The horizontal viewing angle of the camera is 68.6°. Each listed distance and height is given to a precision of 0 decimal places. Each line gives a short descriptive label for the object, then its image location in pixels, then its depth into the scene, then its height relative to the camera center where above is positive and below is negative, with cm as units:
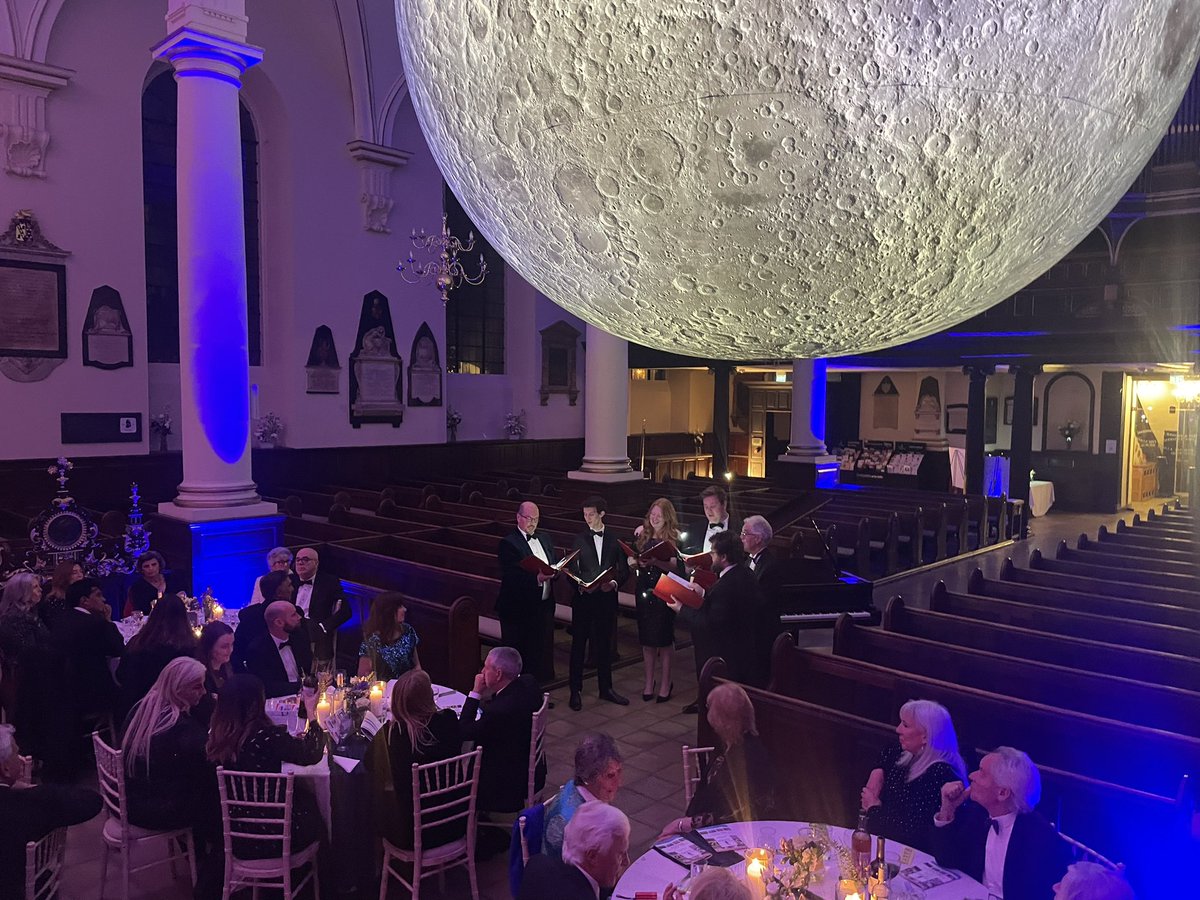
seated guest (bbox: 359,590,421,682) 499 -125
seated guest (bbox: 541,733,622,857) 330 -136
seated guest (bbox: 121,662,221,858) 384 -150
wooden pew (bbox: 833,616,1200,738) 421 -134
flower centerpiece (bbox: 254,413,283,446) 1357 -13
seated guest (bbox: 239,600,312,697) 487 -130
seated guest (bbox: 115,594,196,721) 462 -121
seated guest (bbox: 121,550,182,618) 606 -115
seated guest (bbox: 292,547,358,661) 576 -119
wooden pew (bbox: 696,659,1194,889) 357 -162
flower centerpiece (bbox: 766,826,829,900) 300 -156
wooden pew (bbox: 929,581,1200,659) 533 -128
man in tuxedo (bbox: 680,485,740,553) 620 -62
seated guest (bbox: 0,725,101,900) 327 -150
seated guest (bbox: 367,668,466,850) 389 -147
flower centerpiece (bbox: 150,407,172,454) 1212 -10
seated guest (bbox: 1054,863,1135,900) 256 -134
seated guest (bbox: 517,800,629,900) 278 -142
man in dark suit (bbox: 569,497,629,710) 643 -128
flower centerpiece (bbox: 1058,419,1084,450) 1883 -7
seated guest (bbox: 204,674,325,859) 376 -141
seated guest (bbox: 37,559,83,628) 536 -101
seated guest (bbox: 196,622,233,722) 469 -123
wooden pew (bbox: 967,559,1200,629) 593 -126
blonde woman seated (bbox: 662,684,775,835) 372 -149
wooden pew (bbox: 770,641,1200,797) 380 -143
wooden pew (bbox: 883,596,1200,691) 475 -130
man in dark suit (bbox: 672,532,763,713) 541 -121
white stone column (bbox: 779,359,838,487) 1458 -7
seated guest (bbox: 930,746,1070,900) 309 -148
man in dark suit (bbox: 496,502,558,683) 617 -122
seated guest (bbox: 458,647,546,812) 425 -148
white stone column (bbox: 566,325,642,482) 1051 +14
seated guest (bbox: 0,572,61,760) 488 -135
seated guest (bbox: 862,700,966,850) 344 -138
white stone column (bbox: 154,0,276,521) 732 +139
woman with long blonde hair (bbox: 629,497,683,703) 646 -137
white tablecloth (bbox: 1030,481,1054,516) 1748 -143
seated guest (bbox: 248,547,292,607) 583 -94
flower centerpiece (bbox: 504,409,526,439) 1712 -6
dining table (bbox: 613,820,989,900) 305 -162
